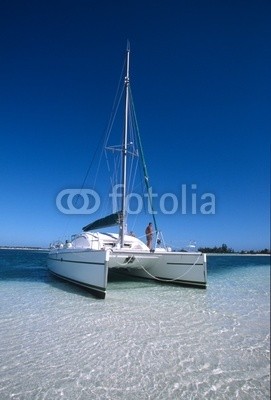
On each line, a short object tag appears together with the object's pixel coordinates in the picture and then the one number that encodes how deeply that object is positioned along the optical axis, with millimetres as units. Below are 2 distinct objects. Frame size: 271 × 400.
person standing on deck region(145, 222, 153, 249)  14430
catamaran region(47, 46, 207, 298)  10711
